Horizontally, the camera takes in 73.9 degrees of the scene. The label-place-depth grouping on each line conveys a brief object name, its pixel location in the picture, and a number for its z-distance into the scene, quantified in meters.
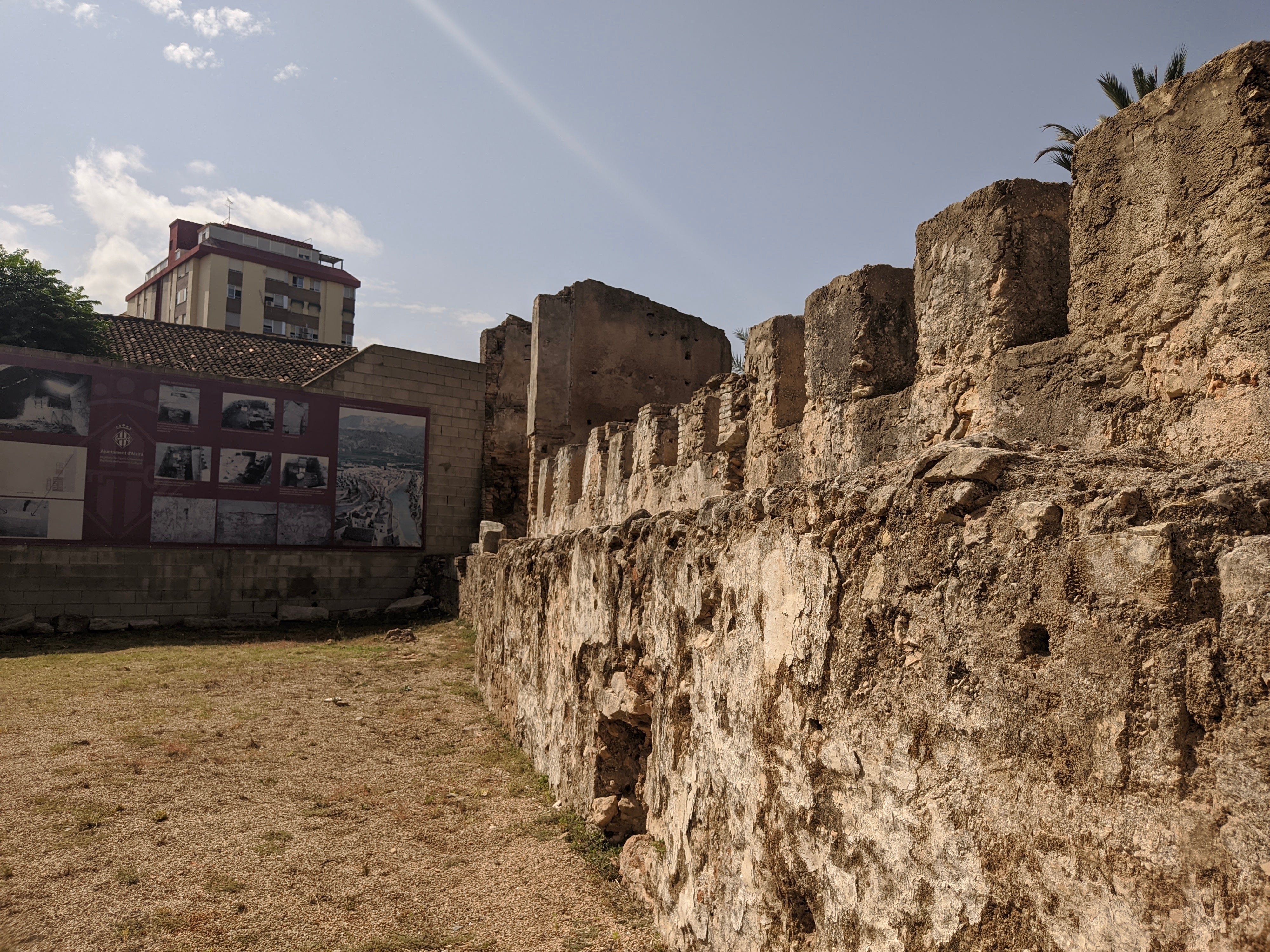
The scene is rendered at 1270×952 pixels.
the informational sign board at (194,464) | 13.60
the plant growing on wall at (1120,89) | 11.77
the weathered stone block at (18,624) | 13.11
